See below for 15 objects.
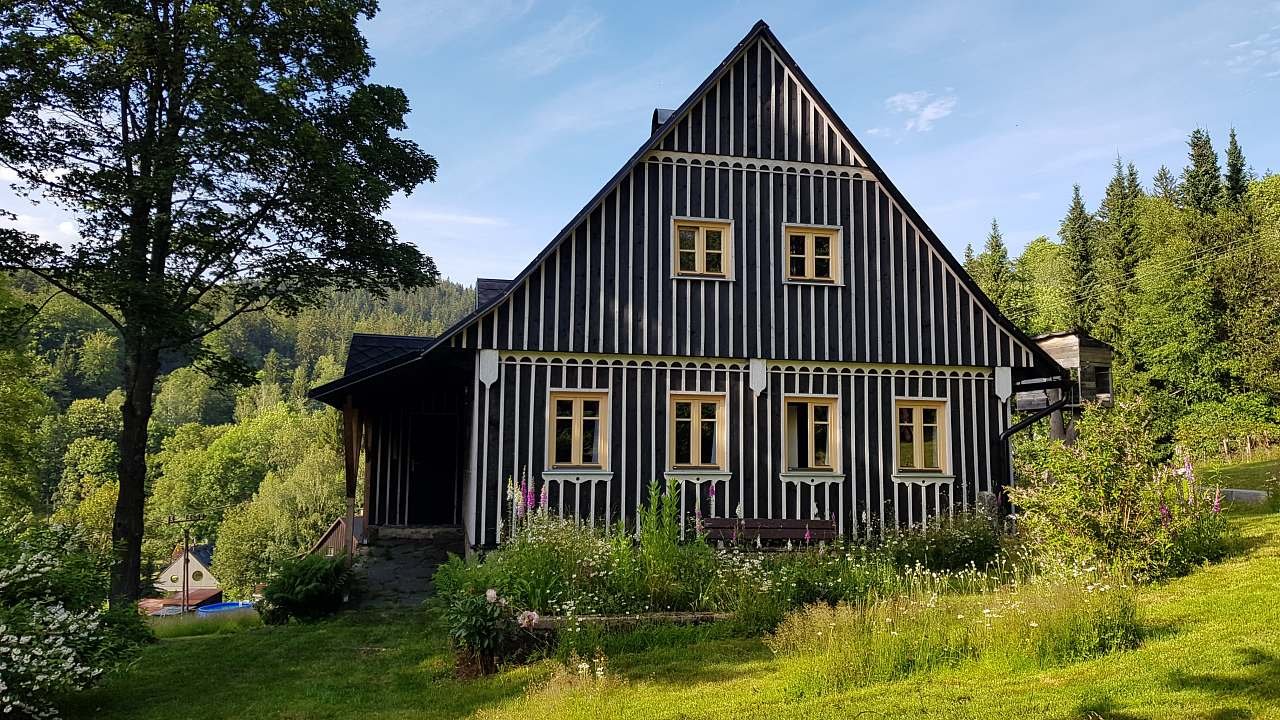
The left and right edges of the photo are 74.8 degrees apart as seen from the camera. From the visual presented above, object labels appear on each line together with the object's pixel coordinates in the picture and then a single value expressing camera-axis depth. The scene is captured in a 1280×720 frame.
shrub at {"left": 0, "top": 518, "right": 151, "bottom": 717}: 6.42
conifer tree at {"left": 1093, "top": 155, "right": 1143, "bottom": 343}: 35.56
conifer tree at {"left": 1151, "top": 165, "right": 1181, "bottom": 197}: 42.34
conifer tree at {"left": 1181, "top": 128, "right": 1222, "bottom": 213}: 36.12
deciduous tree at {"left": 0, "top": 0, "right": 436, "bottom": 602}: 13.84
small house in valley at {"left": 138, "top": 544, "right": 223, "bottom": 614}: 55.84
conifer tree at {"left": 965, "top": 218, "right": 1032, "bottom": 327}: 42.84
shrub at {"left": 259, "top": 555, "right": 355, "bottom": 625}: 11.91
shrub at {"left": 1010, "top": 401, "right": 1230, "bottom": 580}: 8.66
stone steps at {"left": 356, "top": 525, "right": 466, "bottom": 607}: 12.91
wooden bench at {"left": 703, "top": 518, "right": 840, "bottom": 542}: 12.52
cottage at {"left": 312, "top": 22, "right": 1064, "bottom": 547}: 12.70
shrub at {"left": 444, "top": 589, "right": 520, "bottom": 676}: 7.91
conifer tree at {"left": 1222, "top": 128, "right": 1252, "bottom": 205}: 36.12
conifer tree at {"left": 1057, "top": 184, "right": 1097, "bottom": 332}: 37.47
